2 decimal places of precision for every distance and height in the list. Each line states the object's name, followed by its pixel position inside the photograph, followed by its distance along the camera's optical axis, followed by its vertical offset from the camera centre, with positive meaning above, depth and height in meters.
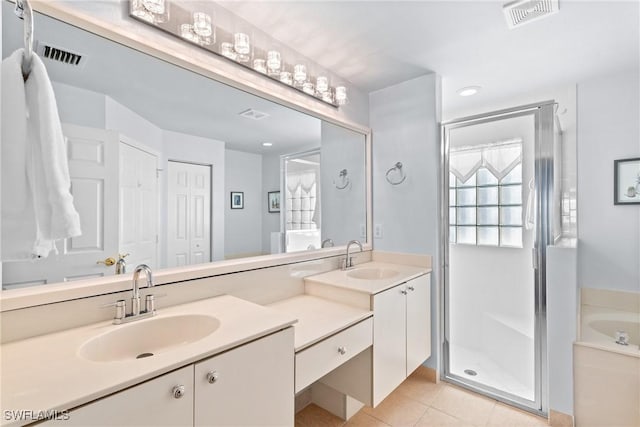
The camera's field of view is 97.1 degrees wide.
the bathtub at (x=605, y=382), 1.56 -0.97
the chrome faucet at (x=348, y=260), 2.20 -0.37
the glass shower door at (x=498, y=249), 1.87 -0.31
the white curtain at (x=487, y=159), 2.35 +0.49
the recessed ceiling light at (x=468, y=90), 2.45 +1.08
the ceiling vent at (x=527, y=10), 1.42 +1.06
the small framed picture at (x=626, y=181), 2.17 +0.25
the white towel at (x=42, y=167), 0.75 +0.12
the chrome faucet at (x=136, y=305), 1.06 -0.35
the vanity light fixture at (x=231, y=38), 1.24 +0.91
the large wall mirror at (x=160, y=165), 1.05 +0.24
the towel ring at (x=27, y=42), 0.73 +0.44
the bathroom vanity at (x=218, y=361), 0.67 -0.47
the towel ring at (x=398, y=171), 2.34 +0.34
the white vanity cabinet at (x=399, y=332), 1.58 -0.75
